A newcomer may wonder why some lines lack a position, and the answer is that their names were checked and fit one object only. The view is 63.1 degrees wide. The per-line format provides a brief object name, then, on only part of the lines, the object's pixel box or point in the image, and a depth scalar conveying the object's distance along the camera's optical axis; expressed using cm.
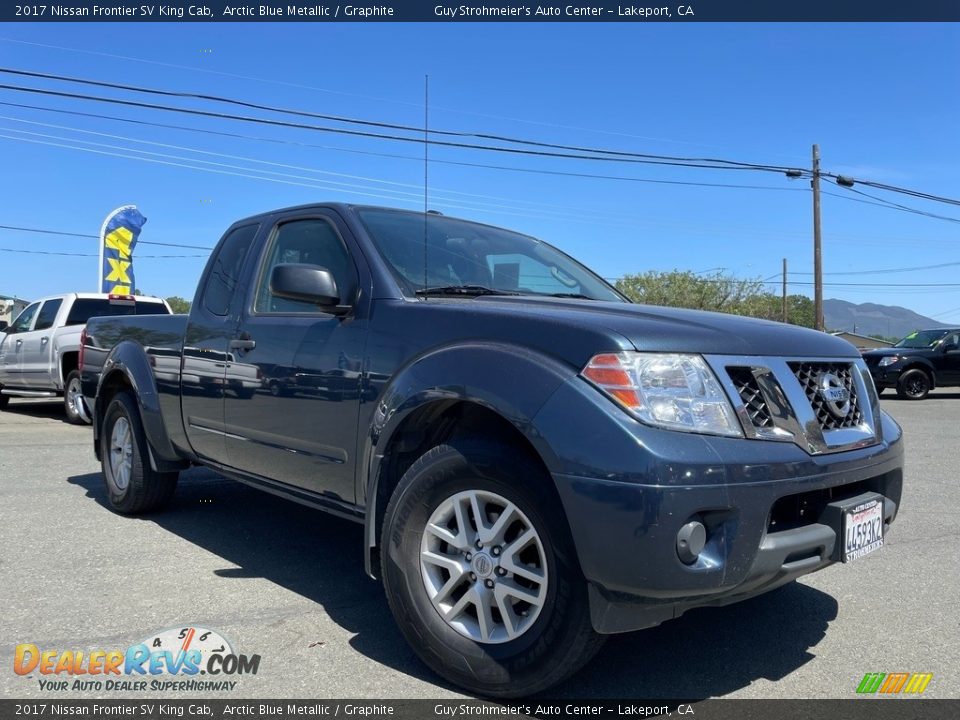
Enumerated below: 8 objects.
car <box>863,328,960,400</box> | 1725
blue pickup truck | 241
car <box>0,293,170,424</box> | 1130
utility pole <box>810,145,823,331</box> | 2623
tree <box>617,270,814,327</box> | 4853
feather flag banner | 1956
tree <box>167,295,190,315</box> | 6382
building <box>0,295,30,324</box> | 4061
